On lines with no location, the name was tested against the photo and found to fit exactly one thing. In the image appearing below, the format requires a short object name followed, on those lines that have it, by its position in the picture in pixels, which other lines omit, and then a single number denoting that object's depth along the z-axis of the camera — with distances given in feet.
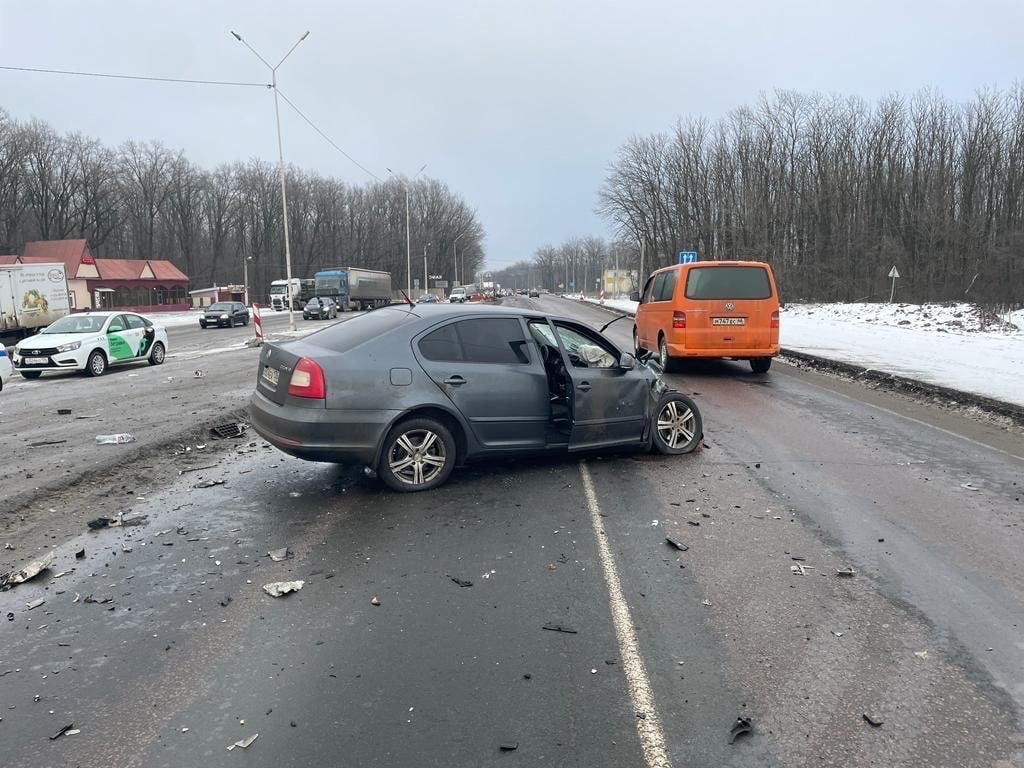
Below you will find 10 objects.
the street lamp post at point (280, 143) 93.61
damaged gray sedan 18.21
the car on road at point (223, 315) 122.62
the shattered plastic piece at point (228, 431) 27.94
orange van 42.01
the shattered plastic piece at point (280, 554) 14.88
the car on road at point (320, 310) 143.23
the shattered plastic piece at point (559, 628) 11.69
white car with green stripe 48.49
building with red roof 201.67
